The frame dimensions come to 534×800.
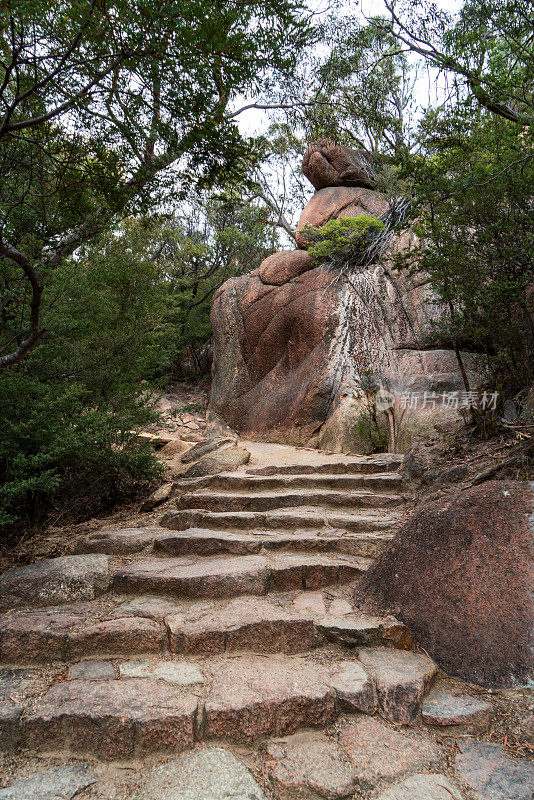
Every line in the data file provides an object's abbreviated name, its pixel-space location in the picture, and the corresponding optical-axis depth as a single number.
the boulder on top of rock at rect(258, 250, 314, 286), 10.20
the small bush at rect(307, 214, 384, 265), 8.93
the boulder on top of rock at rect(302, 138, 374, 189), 11.75
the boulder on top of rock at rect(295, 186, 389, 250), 10.80
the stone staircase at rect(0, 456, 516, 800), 2.00
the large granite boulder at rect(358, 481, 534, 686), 2.29
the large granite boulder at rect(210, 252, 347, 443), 8.38
